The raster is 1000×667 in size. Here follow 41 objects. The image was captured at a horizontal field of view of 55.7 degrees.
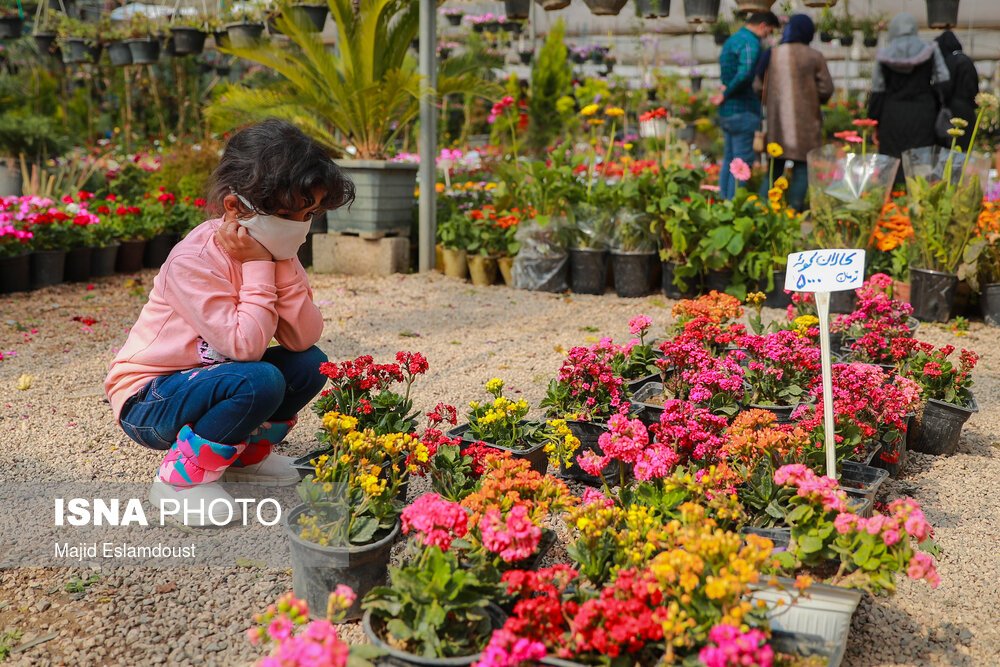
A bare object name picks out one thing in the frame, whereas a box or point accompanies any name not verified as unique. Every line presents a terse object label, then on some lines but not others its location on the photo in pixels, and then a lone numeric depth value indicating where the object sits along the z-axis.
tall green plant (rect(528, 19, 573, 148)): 11.08
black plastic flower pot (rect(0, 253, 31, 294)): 5.75
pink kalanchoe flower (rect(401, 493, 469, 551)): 1.85
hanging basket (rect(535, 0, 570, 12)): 6.64
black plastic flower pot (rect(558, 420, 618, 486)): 2.96
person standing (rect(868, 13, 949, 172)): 6.48
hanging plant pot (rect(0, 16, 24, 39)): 10.28
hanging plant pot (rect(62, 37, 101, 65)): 10.54
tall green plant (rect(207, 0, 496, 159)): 6.62
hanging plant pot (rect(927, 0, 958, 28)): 7.12
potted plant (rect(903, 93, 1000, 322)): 4.98
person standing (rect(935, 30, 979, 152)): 6.41
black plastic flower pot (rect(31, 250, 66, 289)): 6.00
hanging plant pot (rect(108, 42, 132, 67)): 9.72
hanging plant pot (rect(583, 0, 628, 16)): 6.75
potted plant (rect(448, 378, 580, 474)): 2.69
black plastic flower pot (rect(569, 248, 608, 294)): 6.04
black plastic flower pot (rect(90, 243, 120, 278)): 6.47
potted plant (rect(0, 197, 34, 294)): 5.62
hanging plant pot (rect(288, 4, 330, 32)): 7.30
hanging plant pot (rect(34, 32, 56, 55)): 10.45
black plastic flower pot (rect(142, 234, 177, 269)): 6.95
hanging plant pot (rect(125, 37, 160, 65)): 9.45
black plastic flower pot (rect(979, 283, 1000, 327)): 5.09
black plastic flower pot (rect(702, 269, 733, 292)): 5.65
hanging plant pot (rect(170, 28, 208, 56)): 8.95
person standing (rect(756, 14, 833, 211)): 6.49
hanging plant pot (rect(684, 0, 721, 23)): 7.13
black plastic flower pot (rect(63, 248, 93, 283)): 6.28
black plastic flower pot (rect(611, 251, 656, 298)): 5.92
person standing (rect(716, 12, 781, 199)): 6.60
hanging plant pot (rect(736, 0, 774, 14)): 6.05
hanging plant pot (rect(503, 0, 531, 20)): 7.64
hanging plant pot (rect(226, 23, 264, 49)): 8.02
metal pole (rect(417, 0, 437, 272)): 6.52
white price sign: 2.40
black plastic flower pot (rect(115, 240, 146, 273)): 6.70
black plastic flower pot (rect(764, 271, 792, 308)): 5.45
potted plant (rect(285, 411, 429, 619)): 2.08
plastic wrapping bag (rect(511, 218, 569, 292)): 6.07
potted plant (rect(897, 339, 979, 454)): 3.23
